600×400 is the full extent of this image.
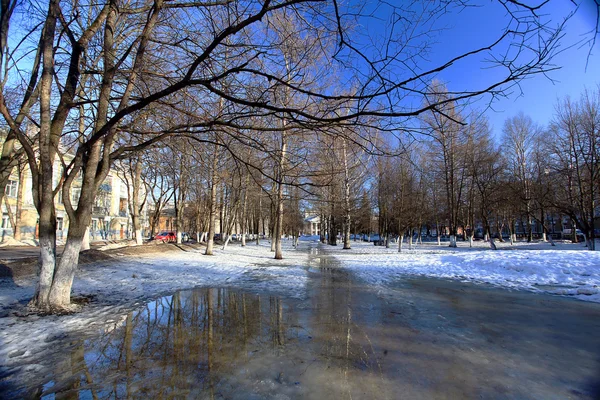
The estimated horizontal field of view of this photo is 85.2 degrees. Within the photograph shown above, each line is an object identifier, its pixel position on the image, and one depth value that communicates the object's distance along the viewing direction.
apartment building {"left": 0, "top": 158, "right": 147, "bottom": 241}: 39.03
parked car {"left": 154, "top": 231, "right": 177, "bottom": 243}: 43.29
